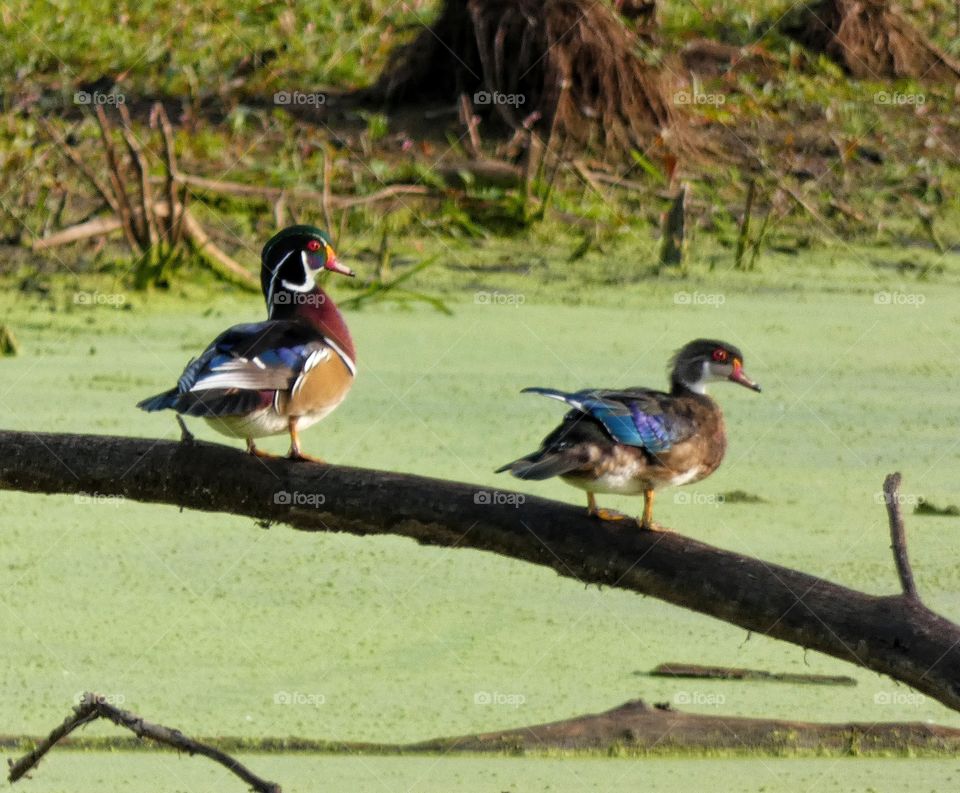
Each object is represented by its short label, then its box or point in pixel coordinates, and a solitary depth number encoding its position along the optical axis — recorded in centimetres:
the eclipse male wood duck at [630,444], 590
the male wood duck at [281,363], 632
